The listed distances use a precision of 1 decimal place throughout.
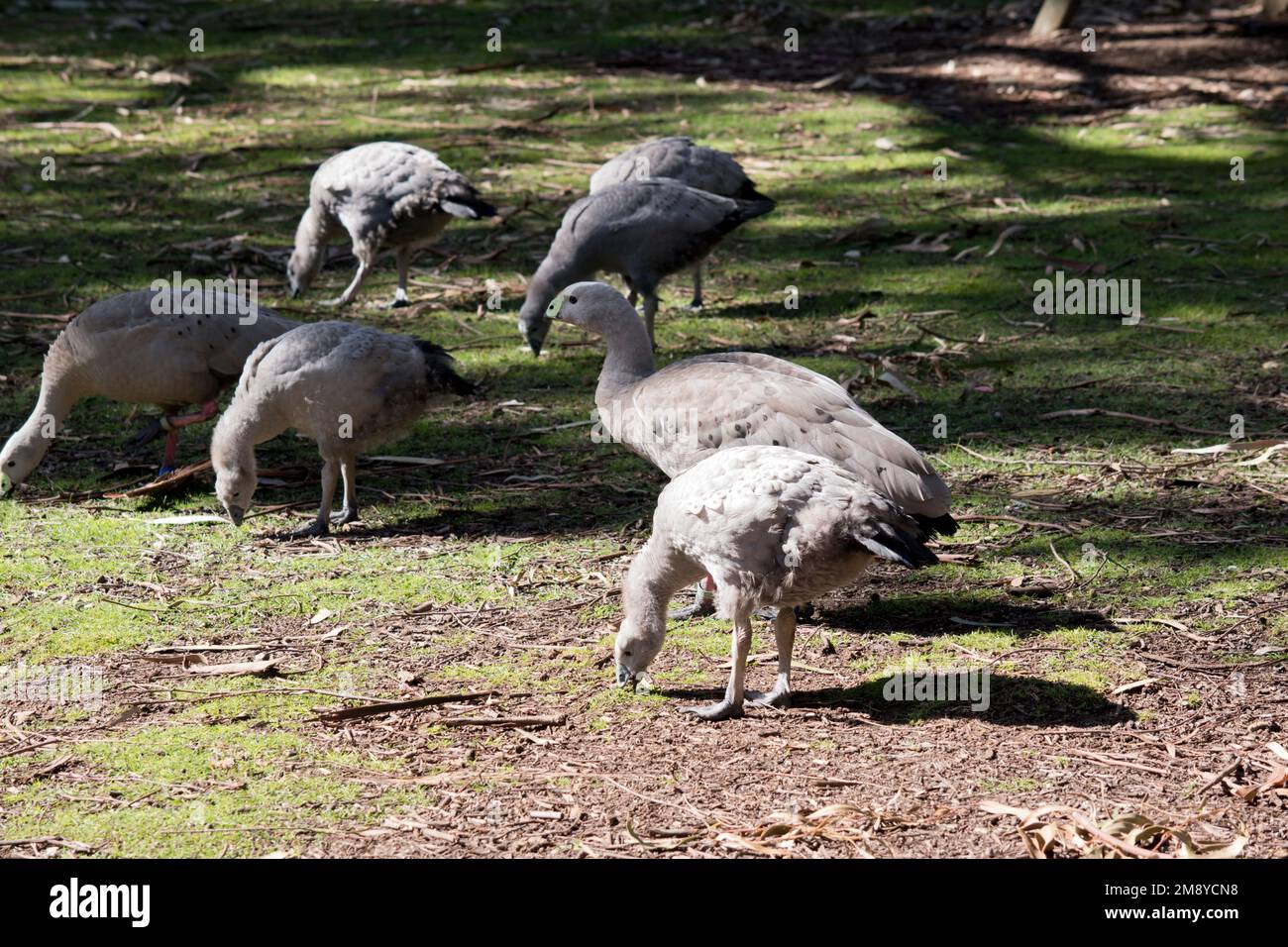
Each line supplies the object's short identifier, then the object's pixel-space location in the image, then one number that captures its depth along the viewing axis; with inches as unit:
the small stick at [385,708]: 372.2
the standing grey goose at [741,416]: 408.8
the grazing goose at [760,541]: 341.1
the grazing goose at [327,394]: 496.1
